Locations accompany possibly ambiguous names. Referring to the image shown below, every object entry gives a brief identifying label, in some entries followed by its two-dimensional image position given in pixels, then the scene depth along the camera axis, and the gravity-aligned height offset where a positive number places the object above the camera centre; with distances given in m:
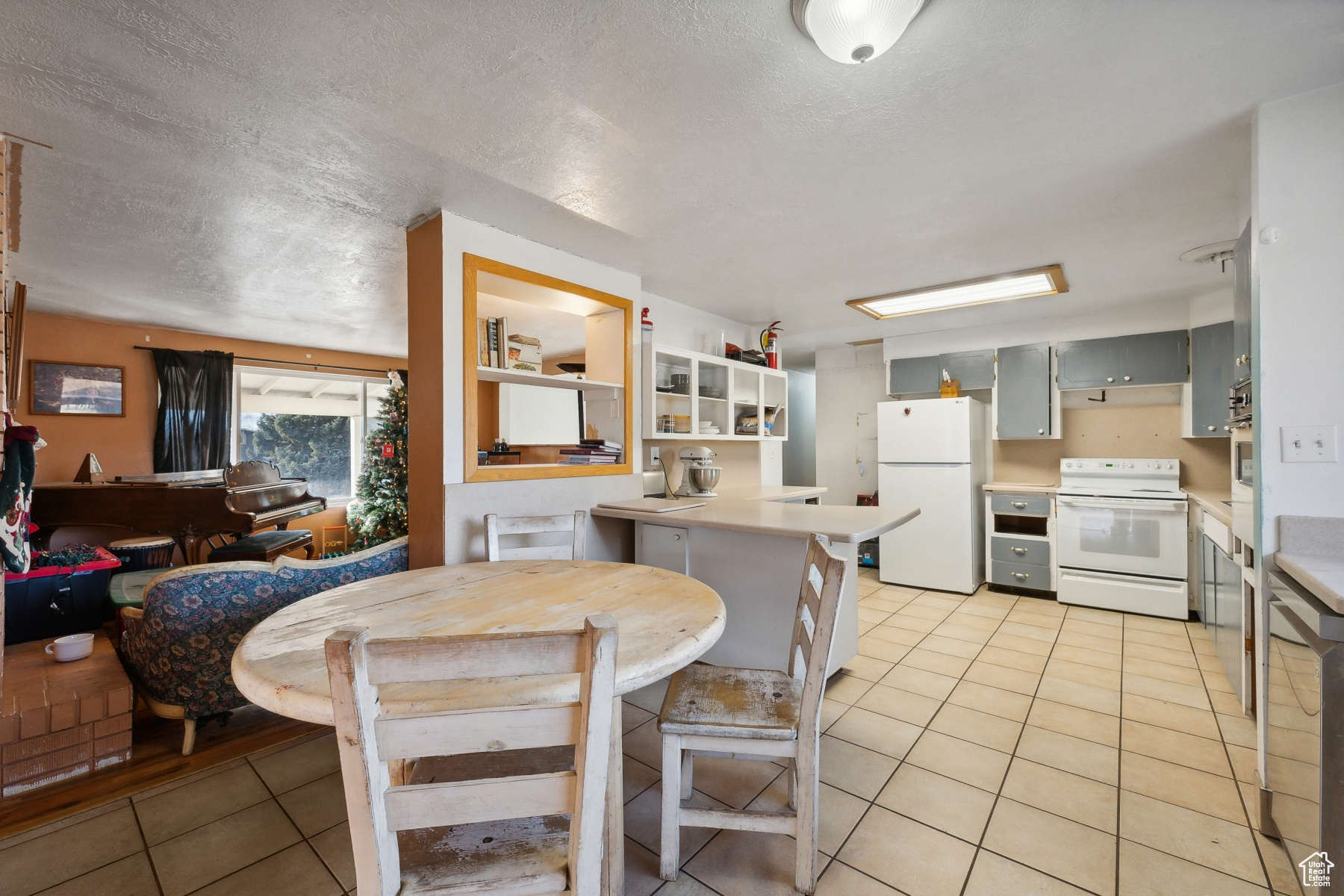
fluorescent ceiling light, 3.44 +1.06
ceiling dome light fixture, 1.29 +1.04
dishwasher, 1.23 -0.71
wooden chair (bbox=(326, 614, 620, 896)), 0.77 -0.45
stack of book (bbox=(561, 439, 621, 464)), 3.15 -0.03
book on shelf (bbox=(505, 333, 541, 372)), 2.75 +0.49
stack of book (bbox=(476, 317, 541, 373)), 2.65 +0.51
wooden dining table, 1.00 -0.45
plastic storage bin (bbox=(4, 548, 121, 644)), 2.89 -0.84
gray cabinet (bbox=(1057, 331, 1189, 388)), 3.98 +0.66
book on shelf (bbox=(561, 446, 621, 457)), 3.18 -0.02
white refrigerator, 4.43 -0.35
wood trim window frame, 2.52 +0.35
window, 5.55 +0.29
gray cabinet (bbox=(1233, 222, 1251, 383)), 1.93 +0.53
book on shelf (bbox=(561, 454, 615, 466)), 3.14 -0.07
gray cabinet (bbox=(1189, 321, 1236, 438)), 3.67 +0.48
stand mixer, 3.55 -0.16
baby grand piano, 3.67 -0.41
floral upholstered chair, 2.05 -0.68
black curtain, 4.80 +0.36
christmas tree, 4.59 -0.25
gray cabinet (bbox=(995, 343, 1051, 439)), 4.48 +0.44
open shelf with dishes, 3.59 +0.37
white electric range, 3.76 -0.66
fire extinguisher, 4.67 +0.88
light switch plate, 1.68 +0.00
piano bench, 3.90 -0.74
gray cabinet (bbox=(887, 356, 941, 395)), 4.95 +0.67
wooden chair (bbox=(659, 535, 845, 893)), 1.42 -0.77
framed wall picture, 4.26 +0.48
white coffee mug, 2.32 -0.86
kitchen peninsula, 2.57 -0.57
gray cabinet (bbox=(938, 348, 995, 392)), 4.70 +0.69
